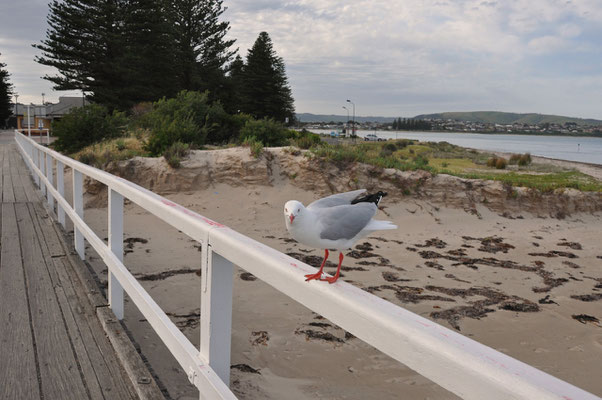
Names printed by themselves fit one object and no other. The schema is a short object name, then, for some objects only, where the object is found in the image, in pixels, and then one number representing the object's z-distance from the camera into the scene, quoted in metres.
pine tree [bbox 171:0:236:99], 39.62
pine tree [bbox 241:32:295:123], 47.12
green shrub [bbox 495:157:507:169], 31.23
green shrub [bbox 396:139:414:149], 51.12
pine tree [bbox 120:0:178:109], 36.38
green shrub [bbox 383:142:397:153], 44.42
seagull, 1.82
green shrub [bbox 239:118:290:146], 17.05
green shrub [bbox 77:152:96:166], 12.01
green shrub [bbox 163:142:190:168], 11.94
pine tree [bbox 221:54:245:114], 45.12
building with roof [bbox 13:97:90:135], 57.28
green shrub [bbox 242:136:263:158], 12.56
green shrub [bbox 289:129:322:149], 15.77
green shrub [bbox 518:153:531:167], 35.90
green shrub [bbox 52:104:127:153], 16.45
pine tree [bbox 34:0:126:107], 35.81
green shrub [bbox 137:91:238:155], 13.60
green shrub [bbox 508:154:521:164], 37.78
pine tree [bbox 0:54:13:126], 61.41
